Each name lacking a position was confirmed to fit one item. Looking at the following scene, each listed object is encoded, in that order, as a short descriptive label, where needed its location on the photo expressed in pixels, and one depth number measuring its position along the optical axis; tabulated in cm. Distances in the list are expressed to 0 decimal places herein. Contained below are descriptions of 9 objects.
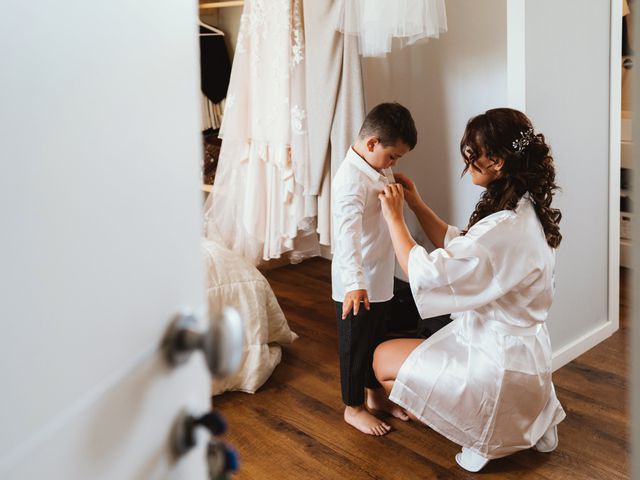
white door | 39
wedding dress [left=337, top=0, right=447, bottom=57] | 256
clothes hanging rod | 368
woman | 201
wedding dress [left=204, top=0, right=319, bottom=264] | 319
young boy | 223
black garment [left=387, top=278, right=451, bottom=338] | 291
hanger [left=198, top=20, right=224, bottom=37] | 409
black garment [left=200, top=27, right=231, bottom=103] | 412
